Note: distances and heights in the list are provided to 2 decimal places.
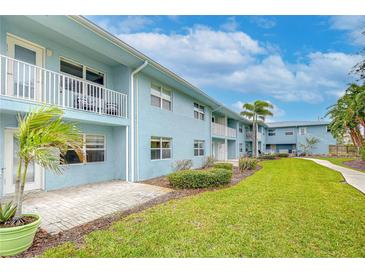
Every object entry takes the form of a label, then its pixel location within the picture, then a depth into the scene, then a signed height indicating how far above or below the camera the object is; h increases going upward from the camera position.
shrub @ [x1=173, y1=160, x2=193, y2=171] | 12.16 -1.38
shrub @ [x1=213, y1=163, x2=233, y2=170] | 12.78 -1.51
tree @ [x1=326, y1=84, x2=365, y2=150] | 15.91 +2.64
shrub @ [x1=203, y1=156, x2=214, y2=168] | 16.01 -1.58
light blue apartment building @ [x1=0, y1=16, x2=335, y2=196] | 6.50 +2.10
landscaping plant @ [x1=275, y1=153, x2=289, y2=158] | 31.44 -2.03
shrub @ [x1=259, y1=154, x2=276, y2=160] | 28.05 -2.08
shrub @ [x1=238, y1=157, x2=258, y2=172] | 14.67 -1.62
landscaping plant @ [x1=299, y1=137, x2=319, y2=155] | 35.81 -0.45
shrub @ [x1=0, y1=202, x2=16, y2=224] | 3.44 -1.25
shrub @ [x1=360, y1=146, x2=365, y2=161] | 17.49 -0.92
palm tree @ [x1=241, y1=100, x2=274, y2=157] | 27.61 +4.65
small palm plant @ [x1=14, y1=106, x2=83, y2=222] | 3.44 +0.10
